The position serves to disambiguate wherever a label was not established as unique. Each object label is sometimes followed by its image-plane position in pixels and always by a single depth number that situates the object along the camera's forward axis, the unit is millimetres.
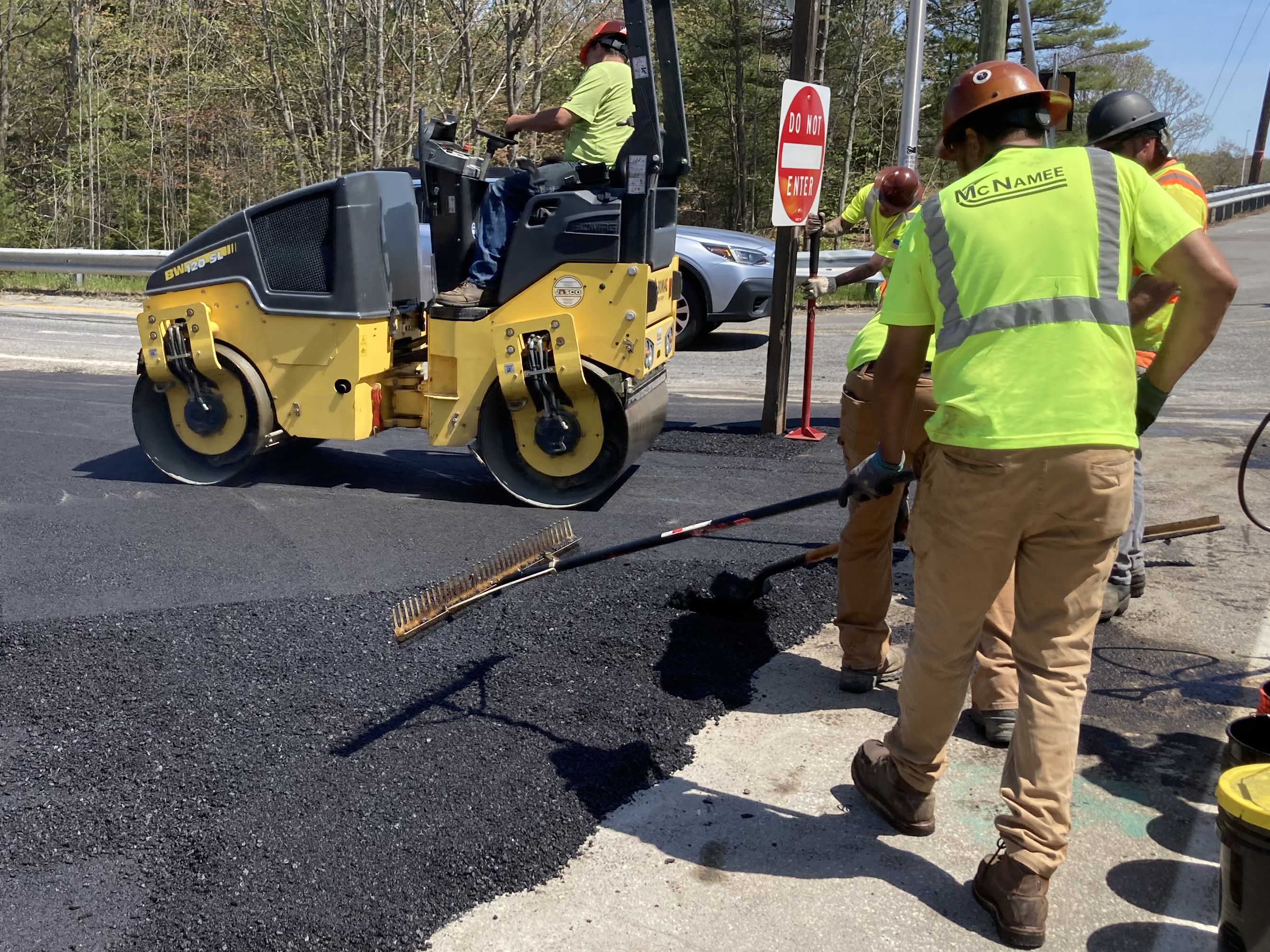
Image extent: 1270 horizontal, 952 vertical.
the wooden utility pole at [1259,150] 31312
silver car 10719
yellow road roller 5734
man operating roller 5742
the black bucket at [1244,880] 2238
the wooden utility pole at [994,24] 8039
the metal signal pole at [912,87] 10969
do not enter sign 7004
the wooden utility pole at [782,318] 7180
